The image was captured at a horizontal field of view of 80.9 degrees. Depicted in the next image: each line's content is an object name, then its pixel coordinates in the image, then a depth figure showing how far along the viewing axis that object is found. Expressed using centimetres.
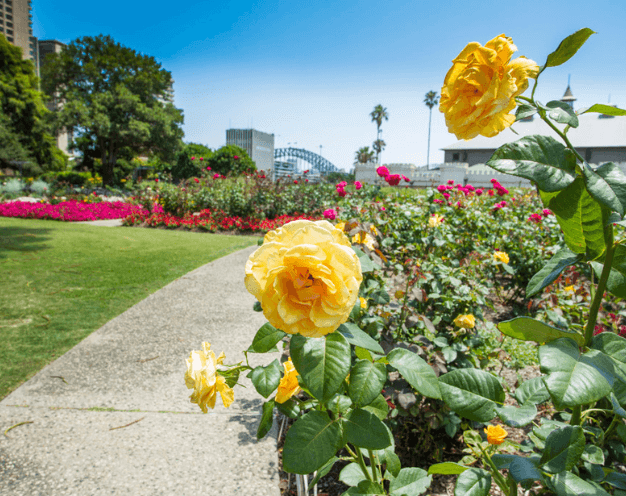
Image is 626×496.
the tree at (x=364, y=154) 5678
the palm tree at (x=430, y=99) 4809
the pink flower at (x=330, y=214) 263
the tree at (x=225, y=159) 3731
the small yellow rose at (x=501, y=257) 247
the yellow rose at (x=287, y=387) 94
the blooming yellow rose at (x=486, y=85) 57
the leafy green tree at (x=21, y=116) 2333
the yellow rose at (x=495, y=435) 114
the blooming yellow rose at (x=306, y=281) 59
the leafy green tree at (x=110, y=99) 2534
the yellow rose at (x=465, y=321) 171
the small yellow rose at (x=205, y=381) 86
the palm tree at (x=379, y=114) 5618
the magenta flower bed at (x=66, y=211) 1077
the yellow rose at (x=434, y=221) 277
